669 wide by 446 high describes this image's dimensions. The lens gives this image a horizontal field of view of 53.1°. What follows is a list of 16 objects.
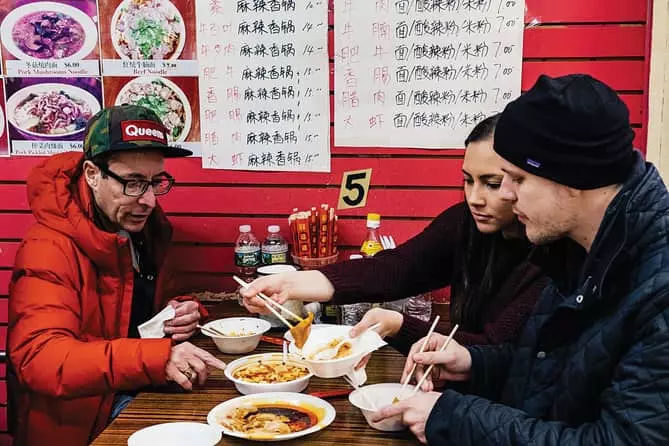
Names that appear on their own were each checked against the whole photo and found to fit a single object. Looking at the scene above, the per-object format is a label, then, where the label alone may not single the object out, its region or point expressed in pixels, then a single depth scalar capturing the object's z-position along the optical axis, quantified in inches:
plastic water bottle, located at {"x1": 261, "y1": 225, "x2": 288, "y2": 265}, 111.3
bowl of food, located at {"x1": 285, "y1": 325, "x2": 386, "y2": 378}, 74.1
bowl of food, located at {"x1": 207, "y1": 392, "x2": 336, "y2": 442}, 64.9
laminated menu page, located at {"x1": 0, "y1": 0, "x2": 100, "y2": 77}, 119.6
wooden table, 65.7
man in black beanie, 49.9
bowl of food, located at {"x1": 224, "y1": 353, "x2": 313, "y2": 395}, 74.6
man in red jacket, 79.4
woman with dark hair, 81.5
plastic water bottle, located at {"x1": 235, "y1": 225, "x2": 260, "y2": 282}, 110.3
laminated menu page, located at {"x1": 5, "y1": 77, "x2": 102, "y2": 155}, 121.4
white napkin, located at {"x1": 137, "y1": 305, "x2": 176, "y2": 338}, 92.5
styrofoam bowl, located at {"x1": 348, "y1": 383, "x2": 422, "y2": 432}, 66.4
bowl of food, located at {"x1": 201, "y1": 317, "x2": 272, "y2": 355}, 87.7
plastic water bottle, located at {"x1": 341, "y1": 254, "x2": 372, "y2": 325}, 101.1
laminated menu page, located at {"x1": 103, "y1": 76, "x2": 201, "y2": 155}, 119.8
